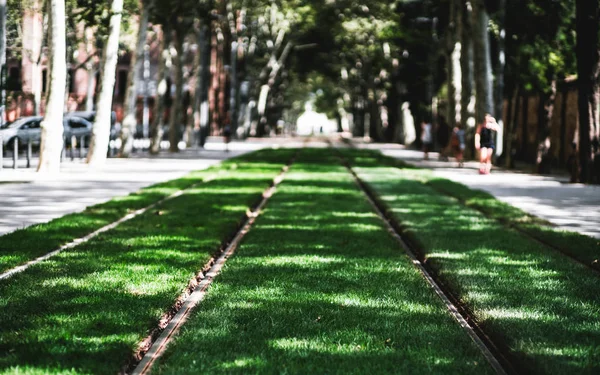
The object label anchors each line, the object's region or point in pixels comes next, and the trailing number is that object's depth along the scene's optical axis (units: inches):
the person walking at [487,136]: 1224.8
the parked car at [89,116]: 1748.3
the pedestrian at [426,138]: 1769.2
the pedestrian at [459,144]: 1515.7
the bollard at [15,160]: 1177.4
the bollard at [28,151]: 1214.3
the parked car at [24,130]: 1539.1
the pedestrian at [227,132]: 1985.6
